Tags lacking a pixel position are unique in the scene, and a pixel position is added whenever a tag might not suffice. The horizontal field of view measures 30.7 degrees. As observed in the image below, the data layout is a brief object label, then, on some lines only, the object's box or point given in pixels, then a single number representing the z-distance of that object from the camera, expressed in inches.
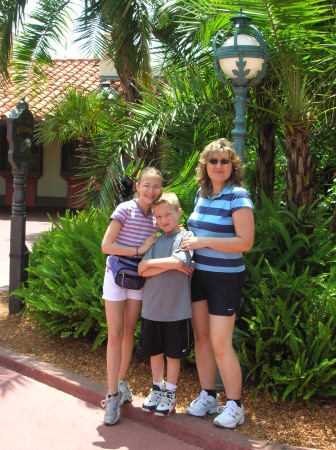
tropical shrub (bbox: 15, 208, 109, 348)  204.5
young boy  150.4
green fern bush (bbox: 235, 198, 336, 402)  159.3
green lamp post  178.4
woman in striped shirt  145.2
